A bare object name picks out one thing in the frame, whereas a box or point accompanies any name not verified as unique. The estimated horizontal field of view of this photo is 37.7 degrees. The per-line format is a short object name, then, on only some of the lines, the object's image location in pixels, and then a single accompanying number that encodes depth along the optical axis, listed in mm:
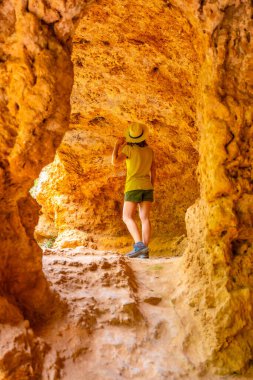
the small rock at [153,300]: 2679
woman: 4195
